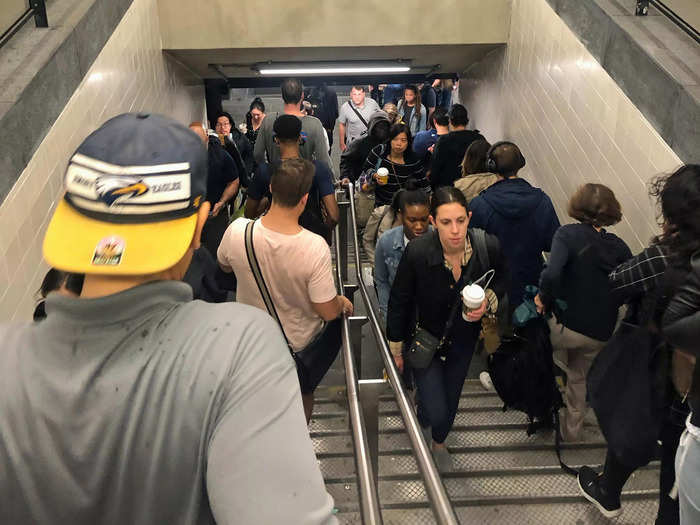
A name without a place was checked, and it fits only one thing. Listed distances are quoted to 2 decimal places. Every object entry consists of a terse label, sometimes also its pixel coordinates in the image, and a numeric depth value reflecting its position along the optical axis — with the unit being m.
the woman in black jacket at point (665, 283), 1.70
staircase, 2.60
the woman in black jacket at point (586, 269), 2.62
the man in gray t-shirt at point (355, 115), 7.20
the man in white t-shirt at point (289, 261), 2.30
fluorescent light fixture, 6.97
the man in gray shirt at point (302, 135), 4.26
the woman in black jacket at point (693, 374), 1.42
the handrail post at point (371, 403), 2.02
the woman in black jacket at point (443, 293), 2.64
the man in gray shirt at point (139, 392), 0.66
